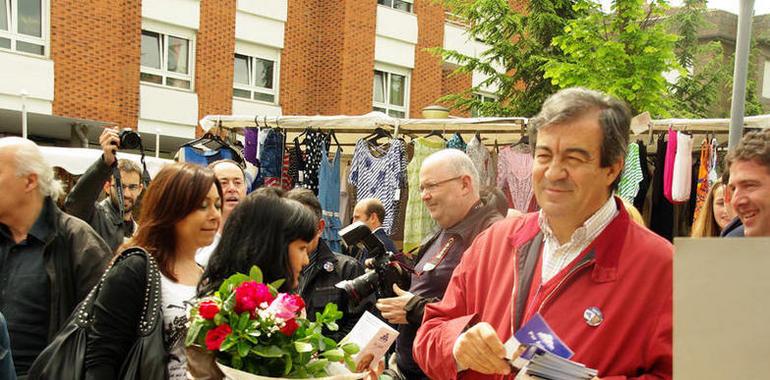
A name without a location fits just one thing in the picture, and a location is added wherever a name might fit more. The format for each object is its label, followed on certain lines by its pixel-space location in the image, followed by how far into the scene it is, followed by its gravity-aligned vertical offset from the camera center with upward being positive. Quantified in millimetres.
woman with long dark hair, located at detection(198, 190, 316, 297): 2639 -354
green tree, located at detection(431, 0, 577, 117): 16500 +2124
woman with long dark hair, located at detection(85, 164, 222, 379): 2400 -458
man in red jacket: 1935 -324
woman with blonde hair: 4045 -306
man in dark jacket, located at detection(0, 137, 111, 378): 3232 -538
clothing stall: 6594 -134
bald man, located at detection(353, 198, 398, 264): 6988 -630
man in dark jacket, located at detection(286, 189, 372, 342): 4059 -741
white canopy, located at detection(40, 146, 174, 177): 9734 -391
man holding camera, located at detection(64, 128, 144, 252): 4375 -426
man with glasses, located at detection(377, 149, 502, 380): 3393 -434
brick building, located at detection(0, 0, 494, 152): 15250 +1656
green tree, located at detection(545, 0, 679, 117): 12312 +1470
